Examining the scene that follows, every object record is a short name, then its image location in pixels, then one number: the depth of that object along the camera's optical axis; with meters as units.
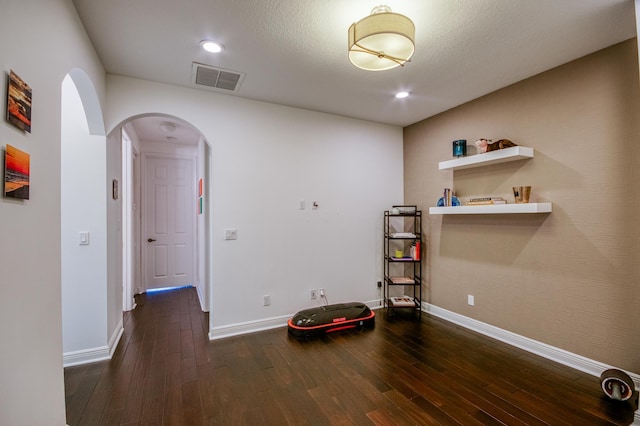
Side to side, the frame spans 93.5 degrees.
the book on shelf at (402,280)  3.98
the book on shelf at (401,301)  3.90
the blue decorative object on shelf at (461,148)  3.44
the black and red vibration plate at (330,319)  3.23
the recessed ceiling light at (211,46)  2.31
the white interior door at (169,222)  5.29
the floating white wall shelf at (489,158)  2.79
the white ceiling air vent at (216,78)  2.73
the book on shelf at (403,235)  3.92
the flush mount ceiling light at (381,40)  1.73
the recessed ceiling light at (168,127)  4.29
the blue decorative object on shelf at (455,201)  3.49
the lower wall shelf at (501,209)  2.65
